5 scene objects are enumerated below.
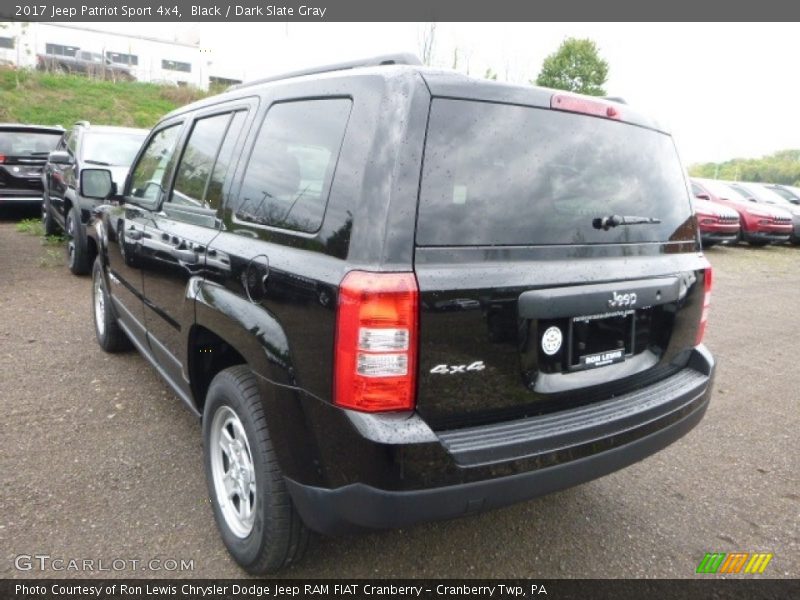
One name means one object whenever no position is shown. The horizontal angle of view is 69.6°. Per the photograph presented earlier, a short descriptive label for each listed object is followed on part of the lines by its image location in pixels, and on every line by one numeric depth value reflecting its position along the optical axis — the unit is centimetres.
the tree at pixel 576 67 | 3316
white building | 3775
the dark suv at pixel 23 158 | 939
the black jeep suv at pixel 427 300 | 171
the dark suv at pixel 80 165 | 663
